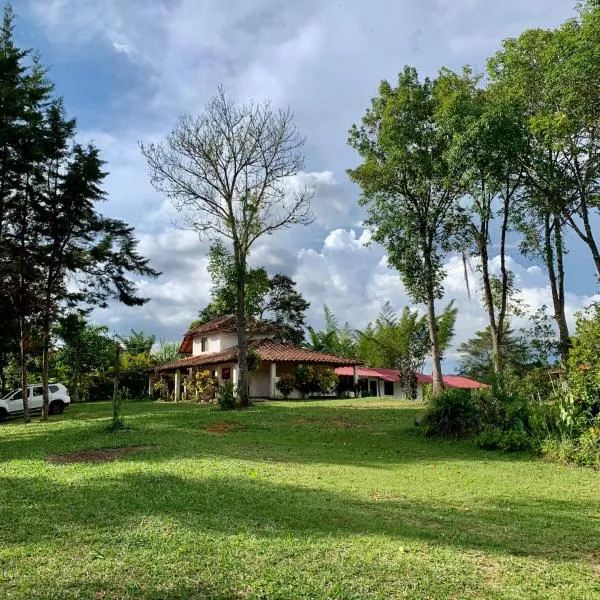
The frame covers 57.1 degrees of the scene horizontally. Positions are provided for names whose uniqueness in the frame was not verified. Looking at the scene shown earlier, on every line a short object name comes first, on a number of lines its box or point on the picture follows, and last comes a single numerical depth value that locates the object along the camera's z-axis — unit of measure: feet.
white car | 87.71
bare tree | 80.84
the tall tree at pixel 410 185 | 81.92
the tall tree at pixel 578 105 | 49.90
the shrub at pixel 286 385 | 102.37
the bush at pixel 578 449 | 34.37
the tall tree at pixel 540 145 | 62.39
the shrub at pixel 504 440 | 39.65
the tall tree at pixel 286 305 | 154.20
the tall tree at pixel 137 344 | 155.22
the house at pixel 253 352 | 105.40
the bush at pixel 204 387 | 100.37
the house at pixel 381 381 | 140.58
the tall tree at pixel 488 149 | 63.00
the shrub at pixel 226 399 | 73.05
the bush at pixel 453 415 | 45.52
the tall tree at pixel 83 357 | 132.36
